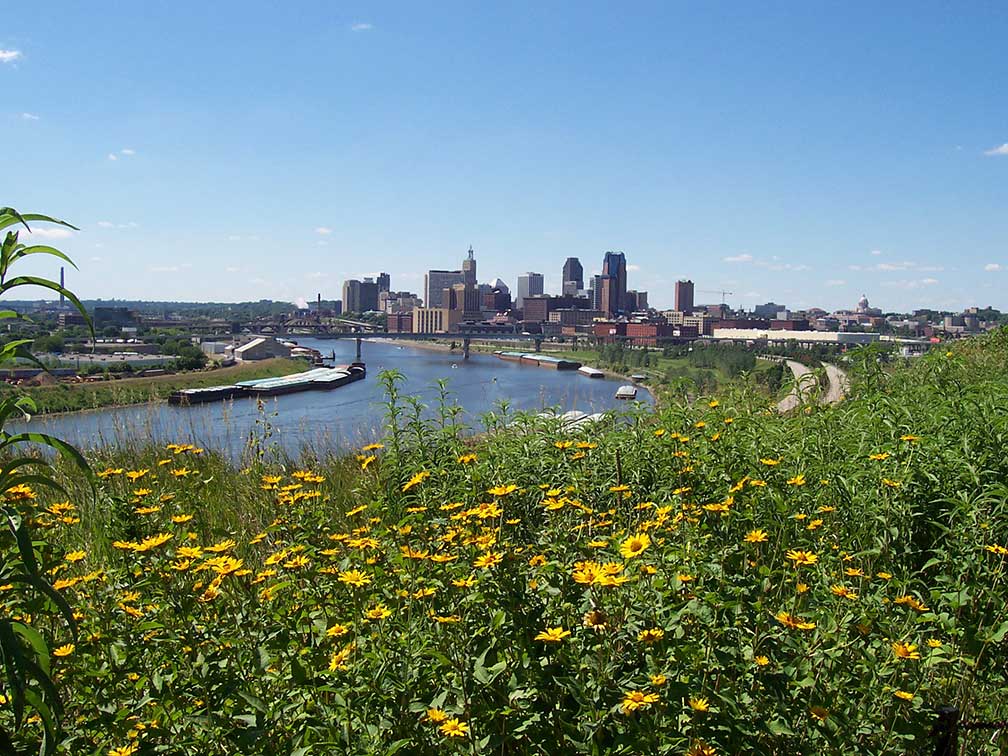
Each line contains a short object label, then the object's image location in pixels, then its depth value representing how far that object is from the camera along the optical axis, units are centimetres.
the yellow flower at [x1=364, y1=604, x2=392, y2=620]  177
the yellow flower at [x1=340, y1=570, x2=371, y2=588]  191
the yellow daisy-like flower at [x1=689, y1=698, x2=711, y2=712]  151
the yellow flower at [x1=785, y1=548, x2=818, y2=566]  200
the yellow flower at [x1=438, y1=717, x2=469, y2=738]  145
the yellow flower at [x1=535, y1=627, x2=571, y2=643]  163
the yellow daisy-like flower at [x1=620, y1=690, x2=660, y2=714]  145
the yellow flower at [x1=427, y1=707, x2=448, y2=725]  149
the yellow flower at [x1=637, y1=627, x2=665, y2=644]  164
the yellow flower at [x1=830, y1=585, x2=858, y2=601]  190
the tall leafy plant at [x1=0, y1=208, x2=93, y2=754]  113
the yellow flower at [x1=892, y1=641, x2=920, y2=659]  174
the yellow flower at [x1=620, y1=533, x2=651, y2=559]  175
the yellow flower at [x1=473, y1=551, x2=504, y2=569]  187
